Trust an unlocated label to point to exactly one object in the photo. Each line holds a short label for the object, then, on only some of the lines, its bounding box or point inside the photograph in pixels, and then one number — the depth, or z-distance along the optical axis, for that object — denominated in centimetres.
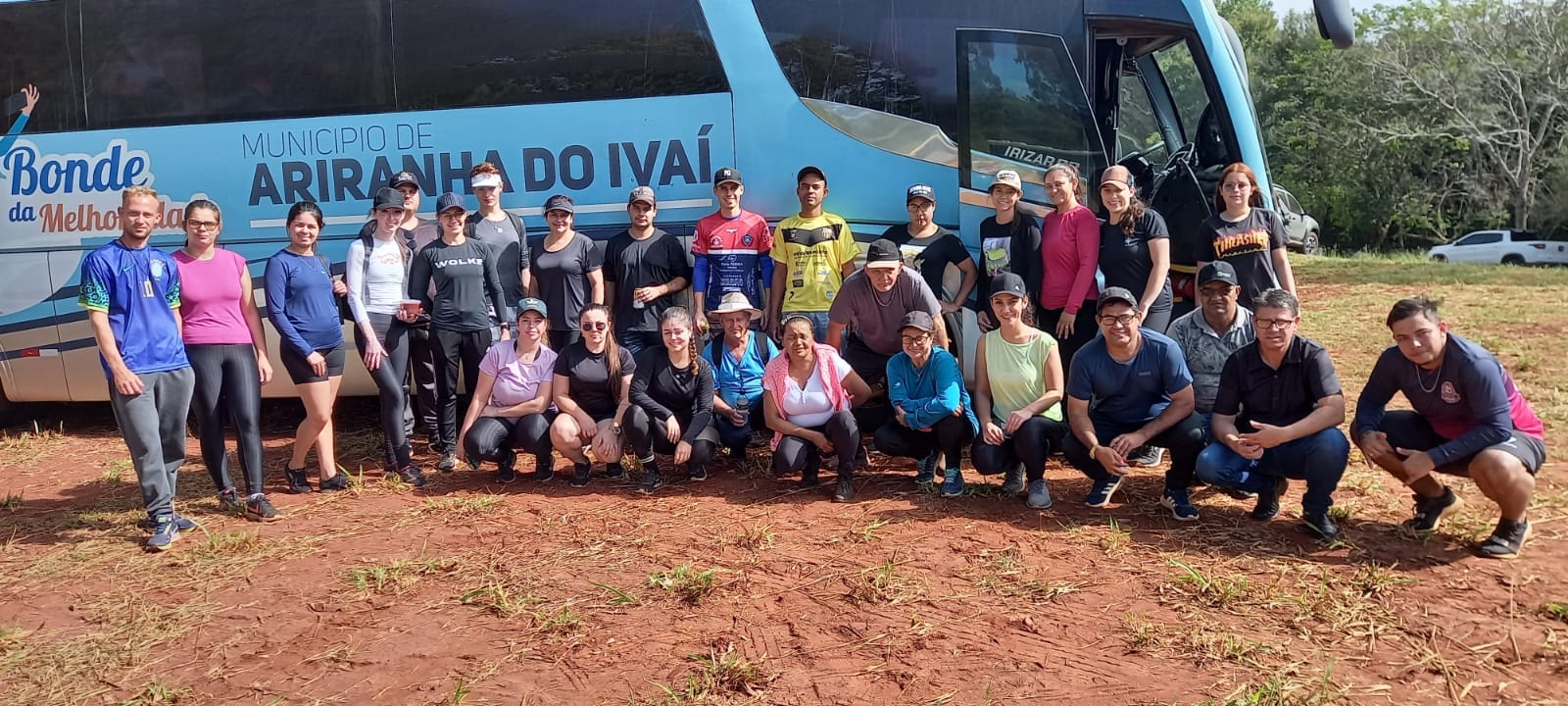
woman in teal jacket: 529
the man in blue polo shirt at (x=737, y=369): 571
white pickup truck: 2867
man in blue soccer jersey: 457
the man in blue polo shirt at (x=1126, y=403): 495
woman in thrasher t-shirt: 556
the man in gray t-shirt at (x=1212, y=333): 523
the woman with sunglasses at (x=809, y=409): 542
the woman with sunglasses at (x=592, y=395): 567
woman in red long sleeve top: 572
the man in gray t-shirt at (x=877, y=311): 553
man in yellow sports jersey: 599
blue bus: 619
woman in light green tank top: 517
